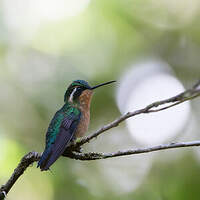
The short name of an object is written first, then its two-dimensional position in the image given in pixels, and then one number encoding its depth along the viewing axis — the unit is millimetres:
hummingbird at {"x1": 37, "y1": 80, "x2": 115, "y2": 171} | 7965
